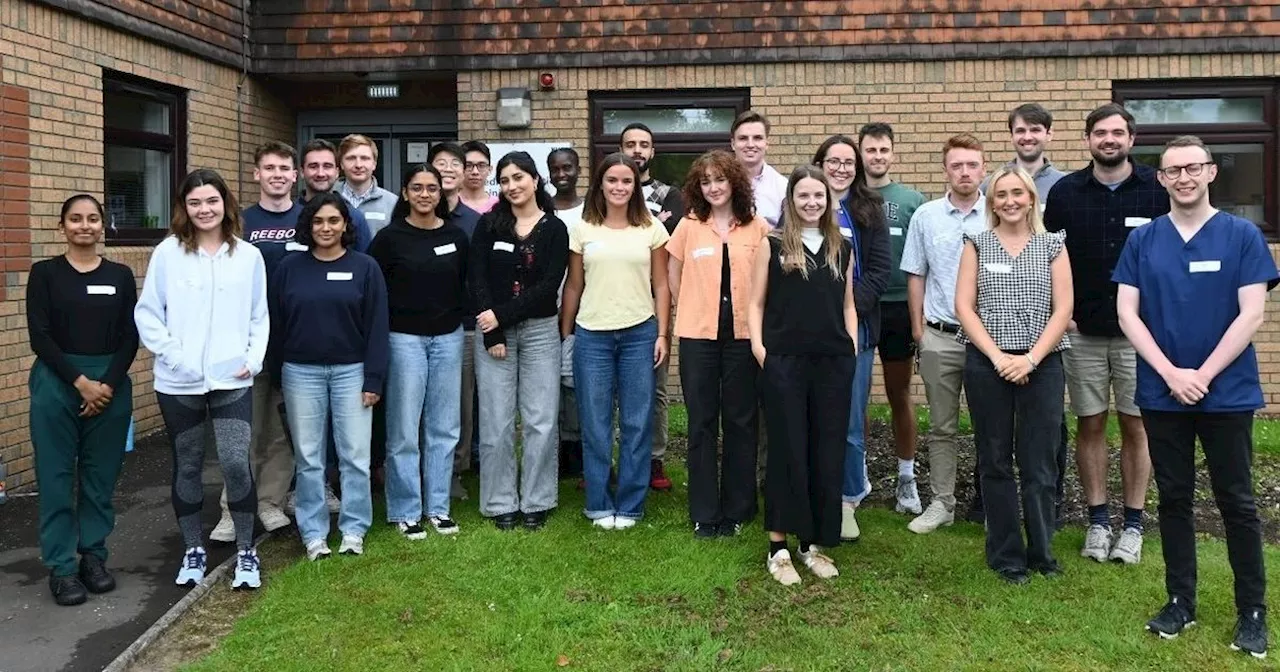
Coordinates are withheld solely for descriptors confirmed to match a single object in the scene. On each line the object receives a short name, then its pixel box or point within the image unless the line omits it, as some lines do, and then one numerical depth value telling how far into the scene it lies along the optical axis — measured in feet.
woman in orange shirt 16.62
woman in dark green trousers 15.21
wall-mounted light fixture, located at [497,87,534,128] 29.07
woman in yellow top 17.40
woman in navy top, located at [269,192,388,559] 16.38
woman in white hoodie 15.38
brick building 27.25
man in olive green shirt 18.48
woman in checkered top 15.16
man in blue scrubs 12.95
